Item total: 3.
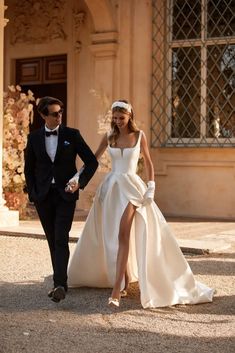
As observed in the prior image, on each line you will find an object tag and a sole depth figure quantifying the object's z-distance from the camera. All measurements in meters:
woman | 8.36
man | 8.43
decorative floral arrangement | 16.27
